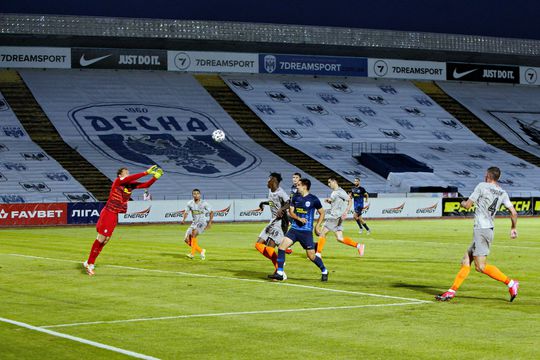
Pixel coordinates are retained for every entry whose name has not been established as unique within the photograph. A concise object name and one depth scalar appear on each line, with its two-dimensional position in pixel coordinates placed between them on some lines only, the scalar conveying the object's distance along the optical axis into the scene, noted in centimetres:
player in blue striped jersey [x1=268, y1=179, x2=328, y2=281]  2005
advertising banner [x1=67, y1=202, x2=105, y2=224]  5259
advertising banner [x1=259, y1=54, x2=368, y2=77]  8394
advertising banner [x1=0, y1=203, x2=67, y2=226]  5088
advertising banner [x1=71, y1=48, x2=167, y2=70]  7900
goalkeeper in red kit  2188
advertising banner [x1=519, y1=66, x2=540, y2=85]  9462
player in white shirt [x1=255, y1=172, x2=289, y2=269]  2220
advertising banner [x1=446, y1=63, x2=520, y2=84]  9162
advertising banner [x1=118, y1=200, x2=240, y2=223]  5434
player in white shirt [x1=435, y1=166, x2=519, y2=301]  1636
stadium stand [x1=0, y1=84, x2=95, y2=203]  6028
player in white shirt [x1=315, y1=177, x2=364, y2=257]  2841
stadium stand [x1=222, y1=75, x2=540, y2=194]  7312
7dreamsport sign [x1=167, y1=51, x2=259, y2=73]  8156
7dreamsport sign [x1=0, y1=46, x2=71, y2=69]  7550
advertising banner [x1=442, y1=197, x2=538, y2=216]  6168
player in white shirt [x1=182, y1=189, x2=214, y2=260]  2759
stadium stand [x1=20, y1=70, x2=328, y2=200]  6644
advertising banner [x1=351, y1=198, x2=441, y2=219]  5900
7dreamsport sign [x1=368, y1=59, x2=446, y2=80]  8756
